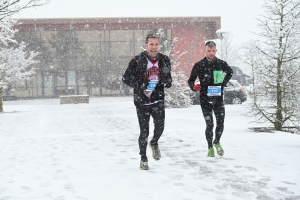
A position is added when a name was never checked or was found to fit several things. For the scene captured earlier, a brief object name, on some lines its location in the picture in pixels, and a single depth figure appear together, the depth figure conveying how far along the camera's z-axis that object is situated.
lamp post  18.67
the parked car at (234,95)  19.31
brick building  36.38
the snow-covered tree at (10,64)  19.02
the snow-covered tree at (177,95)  17.83
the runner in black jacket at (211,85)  5.50
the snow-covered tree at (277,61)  8.11
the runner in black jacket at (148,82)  4.78
